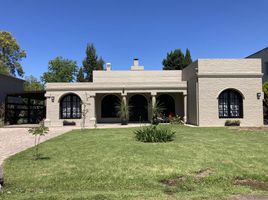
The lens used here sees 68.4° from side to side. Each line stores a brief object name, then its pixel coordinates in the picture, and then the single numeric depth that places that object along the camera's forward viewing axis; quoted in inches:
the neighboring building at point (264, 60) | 986.5
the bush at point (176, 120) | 618.8
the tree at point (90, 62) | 1530.7
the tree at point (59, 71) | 1696.2
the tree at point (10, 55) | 1184.8
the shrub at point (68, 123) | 653.0
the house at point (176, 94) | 579.9
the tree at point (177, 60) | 1376.2
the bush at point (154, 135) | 326.6
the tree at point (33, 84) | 1555.8
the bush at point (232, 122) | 575.3
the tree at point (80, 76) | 1503.1
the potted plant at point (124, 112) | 635.8
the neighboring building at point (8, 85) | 759.8
